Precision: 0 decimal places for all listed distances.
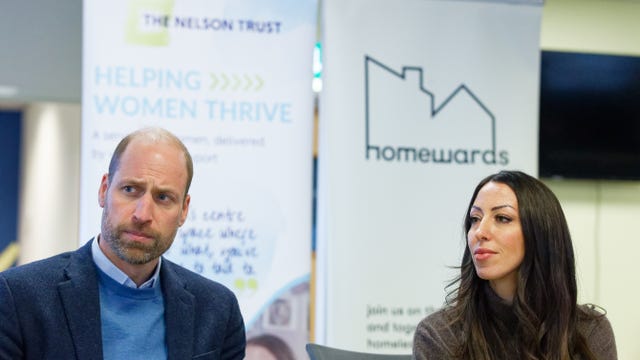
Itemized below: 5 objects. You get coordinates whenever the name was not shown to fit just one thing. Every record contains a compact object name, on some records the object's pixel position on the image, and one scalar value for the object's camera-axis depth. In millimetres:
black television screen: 9607
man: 3873
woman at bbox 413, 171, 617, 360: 4668
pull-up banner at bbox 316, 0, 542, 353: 7828
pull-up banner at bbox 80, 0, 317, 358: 7316
